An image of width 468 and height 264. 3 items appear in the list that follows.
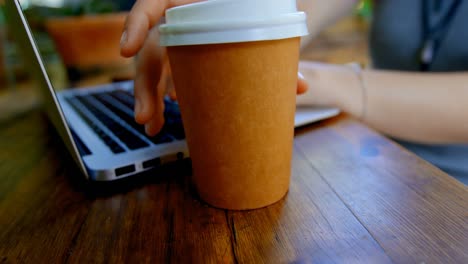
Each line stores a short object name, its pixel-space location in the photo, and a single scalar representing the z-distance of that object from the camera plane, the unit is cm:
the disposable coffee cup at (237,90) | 22
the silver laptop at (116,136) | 32
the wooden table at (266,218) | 23
